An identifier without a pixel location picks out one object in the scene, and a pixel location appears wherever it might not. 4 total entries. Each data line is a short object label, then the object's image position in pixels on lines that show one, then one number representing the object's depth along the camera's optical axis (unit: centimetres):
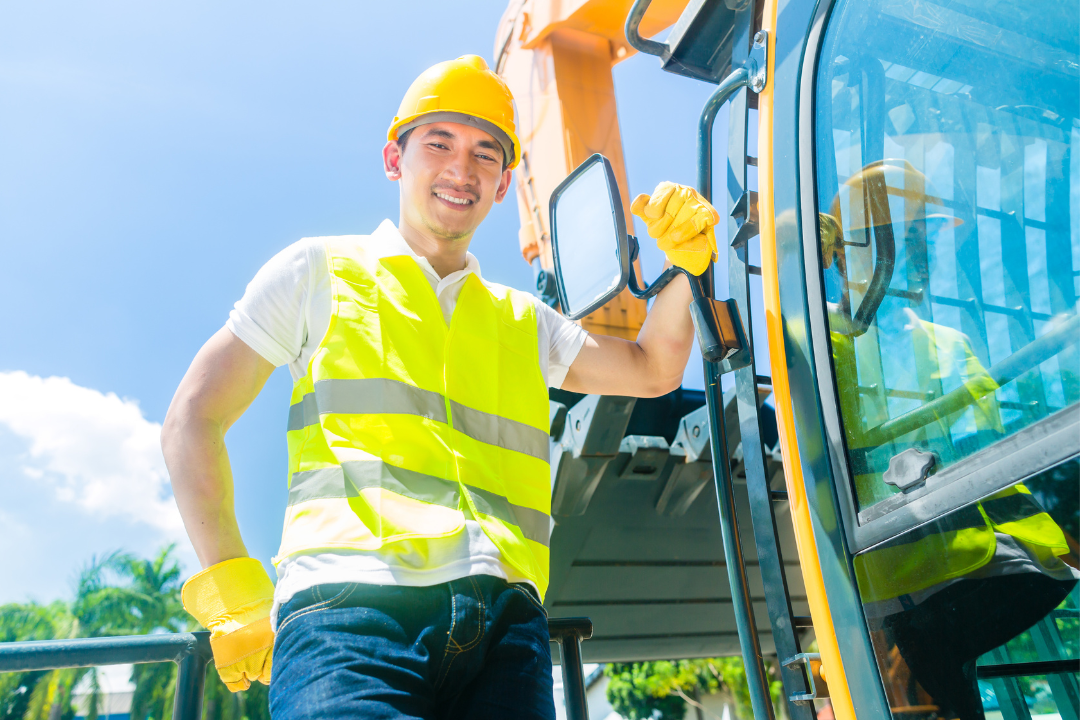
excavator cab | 108
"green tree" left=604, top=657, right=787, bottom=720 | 3190
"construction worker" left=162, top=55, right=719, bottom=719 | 132
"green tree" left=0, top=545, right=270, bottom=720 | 2445
